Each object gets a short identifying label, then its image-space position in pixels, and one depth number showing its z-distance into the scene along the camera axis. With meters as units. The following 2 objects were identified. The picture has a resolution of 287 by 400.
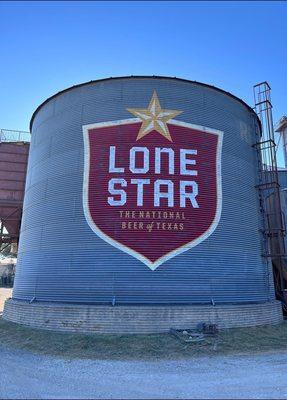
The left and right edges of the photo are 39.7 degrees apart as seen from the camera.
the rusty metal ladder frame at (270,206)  20.53
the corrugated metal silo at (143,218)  16.45
